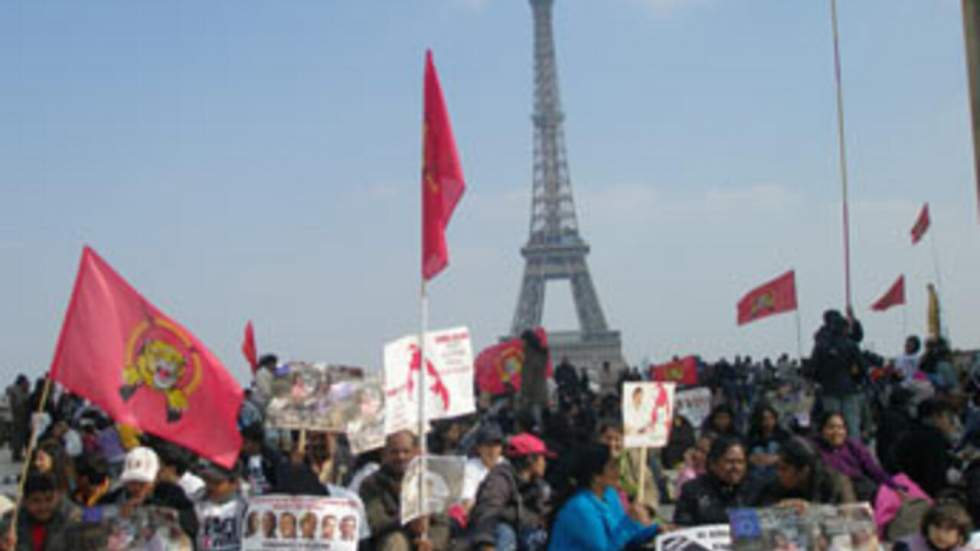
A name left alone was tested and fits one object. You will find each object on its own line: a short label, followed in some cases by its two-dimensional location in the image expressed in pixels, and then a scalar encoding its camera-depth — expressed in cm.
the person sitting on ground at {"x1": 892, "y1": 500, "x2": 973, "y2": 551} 581
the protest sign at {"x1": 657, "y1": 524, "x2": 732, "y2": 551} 599
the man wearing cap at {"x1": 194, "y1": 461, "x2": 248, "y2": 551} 674
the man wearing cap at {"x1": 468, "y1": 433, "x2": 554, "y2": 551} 723
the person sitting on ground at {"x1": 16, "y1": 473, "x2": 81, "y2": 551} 635
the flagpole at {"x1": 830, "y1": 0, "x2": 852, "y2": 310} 1346
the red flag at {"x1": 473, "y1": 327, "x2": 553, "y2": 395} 2077
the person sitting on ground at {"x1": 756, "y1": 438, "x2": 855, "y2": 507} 651
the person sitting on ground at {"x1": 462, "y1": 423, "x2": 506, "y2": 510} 843
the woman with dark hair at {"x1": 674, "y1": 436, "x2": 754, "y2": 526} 744
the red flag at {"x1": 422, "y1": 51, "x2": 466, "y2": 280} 740
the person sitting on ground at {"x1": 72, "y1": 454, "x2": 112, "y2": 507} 800
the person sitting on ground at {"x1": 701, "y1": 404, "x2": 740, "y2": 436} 1141
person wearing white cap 685
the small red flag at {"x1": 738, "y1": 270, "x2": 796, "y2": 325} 1855
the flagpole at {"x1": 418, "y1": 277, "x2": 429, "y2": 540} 665
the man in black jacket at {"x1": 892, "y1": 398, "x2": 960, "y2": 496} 846
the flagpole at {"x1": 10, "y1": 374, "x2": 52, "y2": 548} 610
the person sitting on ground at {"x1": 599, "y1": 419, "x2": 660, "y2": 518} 881
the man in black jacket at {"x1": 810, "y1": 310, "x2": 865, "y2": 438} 1357
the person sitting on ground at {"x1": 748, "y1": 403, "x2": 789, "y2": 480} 990
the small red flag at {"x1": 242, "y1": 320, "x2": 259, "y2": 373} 1683
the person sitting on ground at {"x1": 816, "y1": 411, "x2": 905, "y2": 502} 779
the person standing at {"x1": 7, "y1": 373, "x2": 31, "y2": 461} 1842
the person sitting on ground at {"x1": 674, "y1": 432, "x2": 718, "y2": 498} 1021
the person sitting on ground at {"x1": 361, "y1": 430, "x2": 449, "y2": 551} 671
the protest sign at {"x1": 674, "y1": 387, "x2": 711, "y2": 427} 1472
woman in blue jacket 582
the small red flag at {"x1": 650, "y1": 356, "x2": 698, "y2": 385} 2152
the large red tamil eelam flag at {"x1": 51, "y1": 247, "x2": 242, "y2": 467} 684
